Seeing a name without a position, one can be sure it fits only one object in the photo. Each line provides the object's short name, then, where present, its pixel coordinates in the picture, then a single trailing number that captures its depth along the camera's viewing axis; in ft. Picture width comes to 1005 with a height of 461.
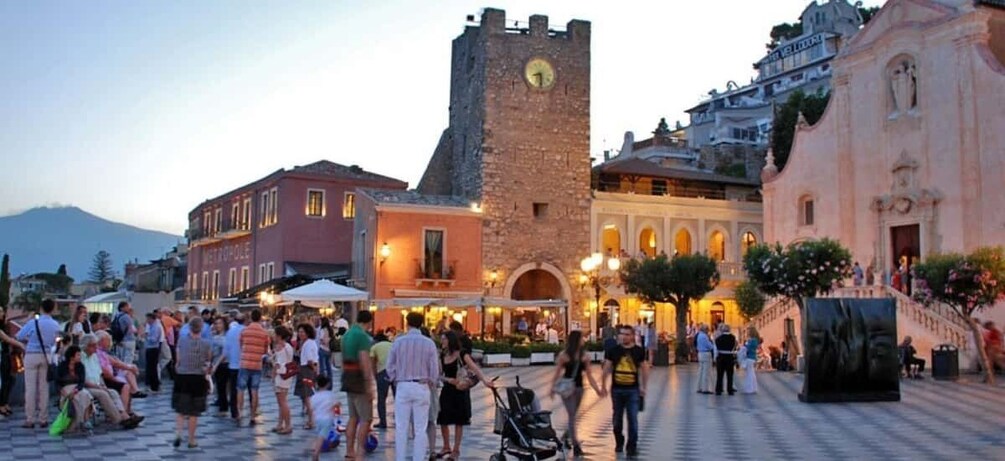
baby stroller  33.53
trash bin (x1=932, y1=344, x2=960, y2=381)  80.87
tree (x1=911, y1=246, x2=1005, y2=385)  82.43
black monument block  61.26
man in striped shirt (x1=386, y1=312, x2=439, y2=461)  31.76
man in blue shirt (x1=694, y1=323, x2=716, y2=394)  67.56
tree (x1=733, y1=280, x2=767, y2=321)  114.32
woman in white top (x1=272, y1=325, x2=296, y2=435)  43.45
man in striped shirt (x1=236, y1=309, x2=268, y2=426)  45.52
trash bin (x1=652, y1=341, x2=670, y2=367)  100.01
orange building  121.08
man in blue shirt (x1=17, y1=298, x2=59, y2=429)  43.78
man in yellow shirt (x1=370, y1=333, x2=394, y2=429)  40.91
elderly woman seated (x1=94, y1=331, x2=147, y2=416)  46.14
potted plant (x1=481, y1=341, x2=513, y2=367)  95.55
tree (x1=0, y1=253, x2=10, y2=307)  161.48
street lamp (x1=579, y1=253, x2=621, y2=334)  99.45
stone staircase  90.63
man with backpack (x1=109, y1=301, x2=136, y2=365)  61.36
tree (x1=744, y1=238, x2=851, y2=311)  92.43
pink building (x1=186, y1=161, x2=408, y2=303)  145.38
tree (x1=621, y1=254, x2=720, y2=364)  108.17
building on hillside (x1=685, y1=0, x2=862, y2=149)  247.70
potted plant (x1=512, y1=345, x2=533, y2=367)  97.96
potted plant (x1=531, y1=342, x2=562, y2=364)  98.99
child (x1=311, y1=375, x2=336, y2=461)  35.37
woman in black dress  35.35
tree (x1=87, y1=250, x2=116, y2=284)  390.11
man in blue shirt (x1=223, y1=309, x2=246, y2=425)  47.83
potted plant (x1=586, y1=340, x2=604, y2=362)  102.47
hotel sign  273.19
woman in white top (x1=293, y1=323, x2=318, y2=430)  44.73
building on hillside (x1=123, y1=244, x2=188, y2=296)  218.59
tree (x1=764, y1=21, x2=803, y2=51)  305.73
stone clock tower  129.39
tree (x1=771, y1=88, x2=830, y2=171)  168.14
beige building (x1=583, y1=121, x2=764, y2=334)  136.67
